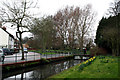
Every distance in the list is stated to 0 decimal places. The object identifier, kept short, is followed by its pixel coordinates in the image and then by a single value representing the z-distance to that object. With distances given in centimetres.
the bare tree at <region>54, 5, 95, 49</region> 2899
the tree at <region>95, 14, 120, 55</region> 1756
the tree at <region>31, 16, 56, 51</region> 1546
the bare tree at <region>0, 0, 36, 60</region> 1406
